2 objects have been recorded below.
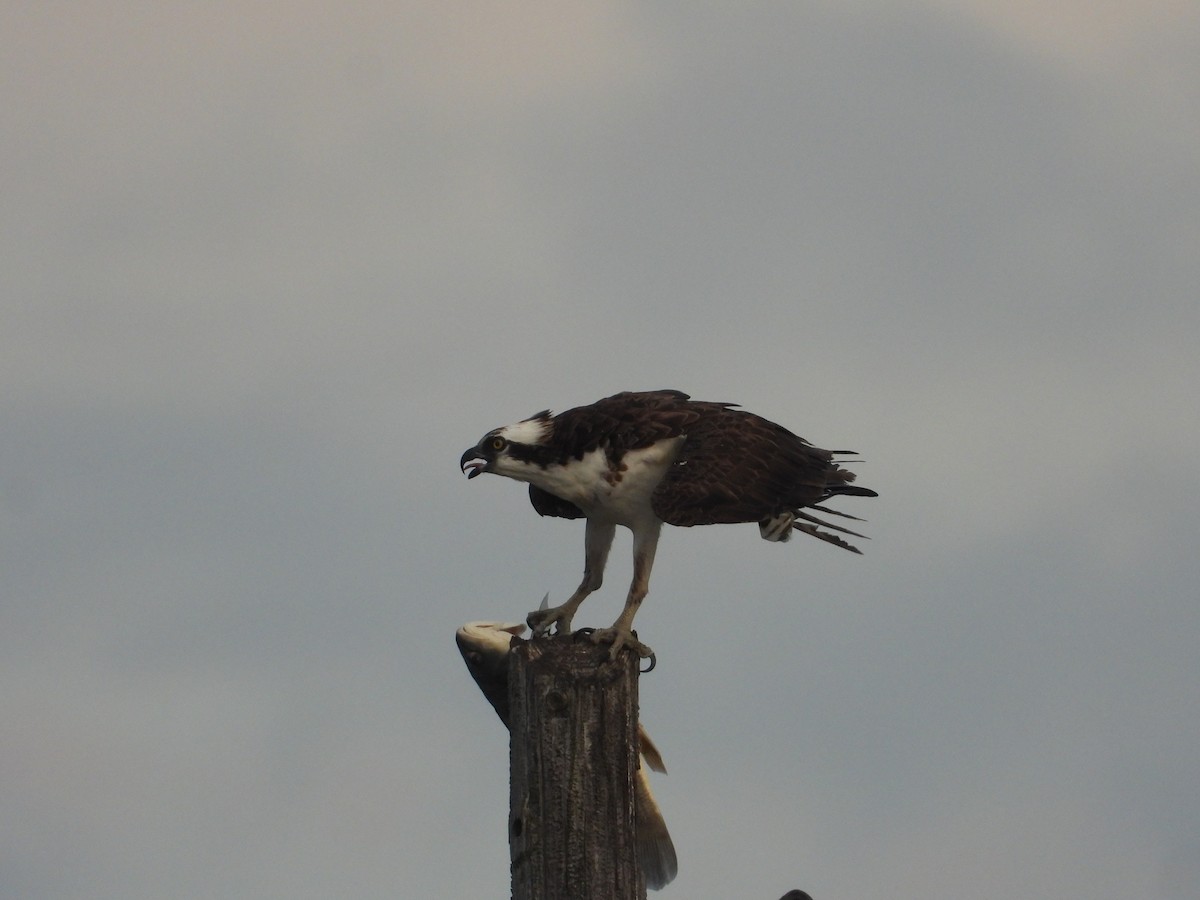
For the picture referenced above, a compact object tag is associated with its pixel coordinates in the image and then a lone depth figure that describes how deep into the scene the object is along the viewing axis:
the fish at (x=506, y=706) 17.55
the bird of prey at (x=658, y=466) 17.86
